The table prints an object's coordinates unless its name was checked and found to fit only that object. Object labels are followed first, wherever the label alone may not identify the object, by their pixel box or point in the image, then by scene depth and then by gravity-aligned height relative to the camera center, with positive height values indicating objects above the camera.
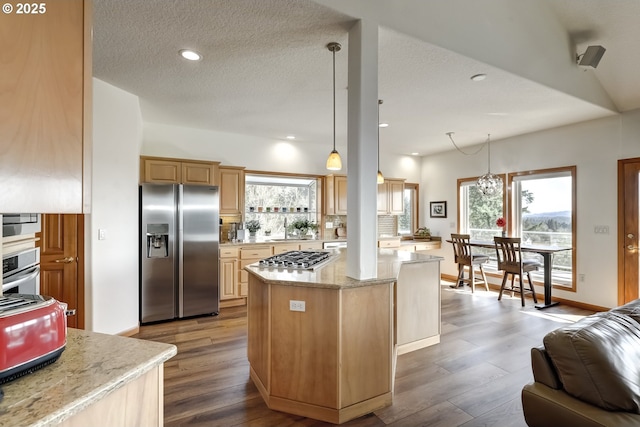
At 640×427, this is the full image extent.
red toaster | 0.77 -0.32
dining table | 4.42 -0.71
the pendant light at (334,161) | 2.99 +0.51
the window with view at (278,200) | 5.43 +0.25
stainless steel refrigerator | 3.77 -0.47
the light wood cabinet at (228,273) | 4.41 -0.86
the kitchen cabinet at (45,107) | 0.80 +0.30
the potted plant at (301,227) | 5.60 -0.24
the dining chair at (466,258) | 5.27 -0.77
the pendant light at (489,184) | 5.25 +0.52
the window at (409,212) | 6.94 +0.04
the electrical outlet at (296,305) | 2.07 -0.62
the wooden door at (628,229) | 3.95 -0.20
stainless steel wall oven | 1.61 -0.33
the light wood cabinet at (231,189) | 4.71 +0.38
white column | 2.12 +0.46
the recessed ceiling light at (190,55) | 2.55 +1.34
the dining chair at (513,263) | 4.59 -0.75
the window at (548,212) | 4.66 +0.03
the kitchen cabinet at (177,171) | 4.03 +0.58
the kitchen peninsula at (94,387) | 0.71 -0.45
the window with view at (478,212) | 5.65 +0.03
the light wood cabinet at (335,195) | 5.66 +0.35
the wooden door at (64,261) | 3.01 -0.47
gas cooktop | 2.56 -0.42
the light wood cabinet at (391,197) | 6.11 +0.34
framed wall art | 6.50 +0.10
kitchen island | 2.01 -0.87
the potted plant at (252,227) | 5.23 -0.22
